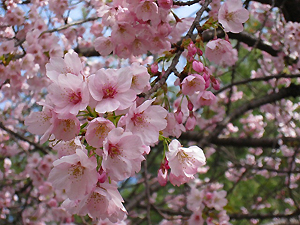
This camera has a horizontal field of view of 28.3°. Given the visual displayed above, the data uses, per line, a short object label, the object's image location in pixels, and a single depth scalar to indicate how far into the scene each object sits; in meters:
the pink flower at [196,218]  0.67
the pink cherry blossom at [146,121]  0.37
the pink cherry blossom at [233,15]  0.45
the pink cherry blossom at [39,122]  0.40
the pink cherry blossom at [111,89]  0.37
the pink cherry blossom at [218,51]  0.45
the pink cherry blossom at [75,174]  0.37
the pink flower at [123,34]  0.49
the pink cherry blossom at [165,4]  0.47
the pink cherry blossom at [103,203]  0.38
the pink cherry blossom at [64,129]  0.38
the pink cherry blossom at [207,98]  0.45
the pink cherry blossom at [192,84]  0.42
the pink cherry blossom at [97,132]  0.37
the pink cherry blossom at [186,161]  0.40
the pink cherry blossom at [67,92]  0.37
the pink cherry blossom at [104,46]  0.53
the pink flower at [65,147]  0.41
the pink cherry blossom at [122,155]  0.37
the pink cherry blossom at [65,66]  0.40
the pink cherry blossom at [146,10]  0.46
